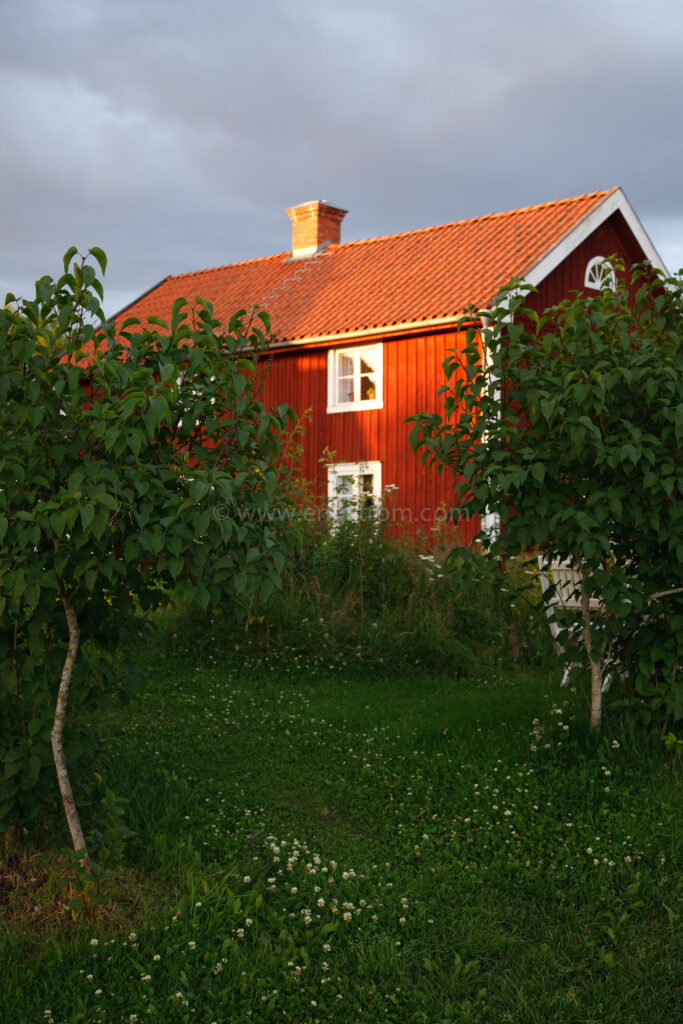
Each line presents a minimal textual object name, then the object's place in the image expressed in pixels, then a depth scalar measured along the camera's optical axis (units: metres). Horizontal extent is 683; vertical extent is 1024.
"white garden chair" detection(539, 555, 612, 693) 5.32
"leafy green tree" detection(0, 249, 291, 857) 3.30
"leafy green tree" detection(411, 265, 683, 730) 4.70
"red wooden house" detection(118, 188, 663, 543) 14.76
